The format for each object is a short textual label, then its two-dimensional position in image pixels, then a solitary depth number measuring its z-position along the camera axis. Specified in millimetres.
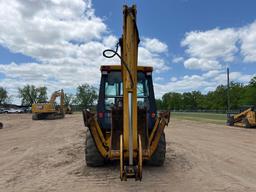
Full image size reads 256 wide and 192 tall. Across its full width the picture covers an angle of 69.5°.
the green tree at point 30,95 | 72958
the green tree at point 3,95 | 72662
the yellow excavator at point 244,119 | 13643
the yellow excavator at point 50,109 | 22382
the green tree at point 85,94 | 70168
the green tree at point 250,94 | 40742
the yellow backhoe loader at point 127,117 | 3226
